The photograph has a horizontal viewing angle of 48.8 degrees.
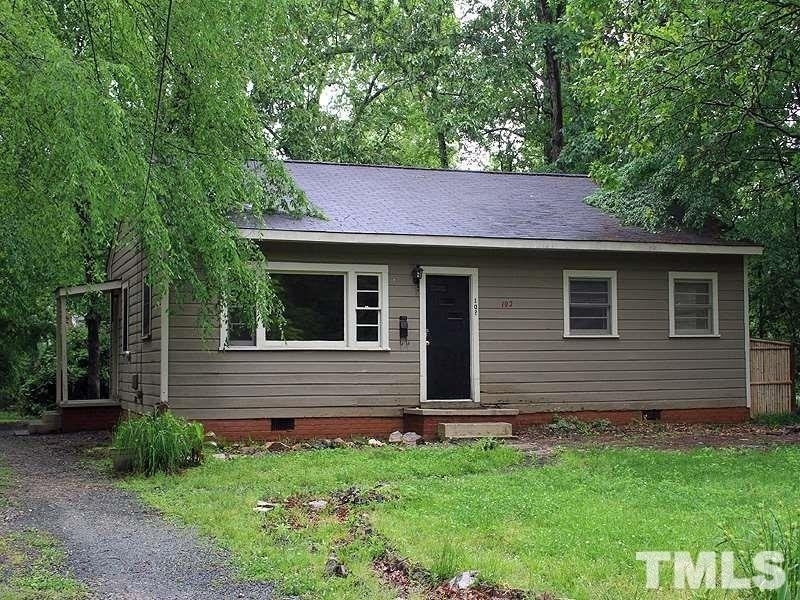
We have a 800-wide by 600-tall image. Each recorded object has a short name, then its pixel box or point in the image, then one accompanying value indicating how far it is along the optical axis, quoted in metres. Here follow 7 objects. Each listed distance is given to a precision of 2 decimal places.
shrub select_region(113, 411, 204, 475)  8.82
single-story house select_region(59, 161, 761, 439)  11.62
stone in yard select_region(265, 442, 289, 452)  10.70
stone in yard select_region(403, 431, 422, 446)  11.32
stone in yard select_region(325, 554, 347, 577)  4.99
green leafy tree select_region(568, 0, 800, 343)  10.37
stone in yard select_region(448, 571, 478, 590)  4.66
